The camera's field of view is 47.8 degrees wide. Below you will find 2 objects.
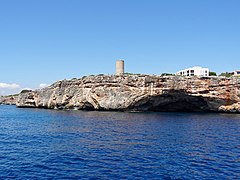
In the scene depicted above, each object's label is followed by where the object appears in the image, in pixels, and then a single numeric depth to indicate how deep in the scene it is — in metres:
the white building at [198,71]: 113.95
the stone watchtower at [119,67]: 91.50
